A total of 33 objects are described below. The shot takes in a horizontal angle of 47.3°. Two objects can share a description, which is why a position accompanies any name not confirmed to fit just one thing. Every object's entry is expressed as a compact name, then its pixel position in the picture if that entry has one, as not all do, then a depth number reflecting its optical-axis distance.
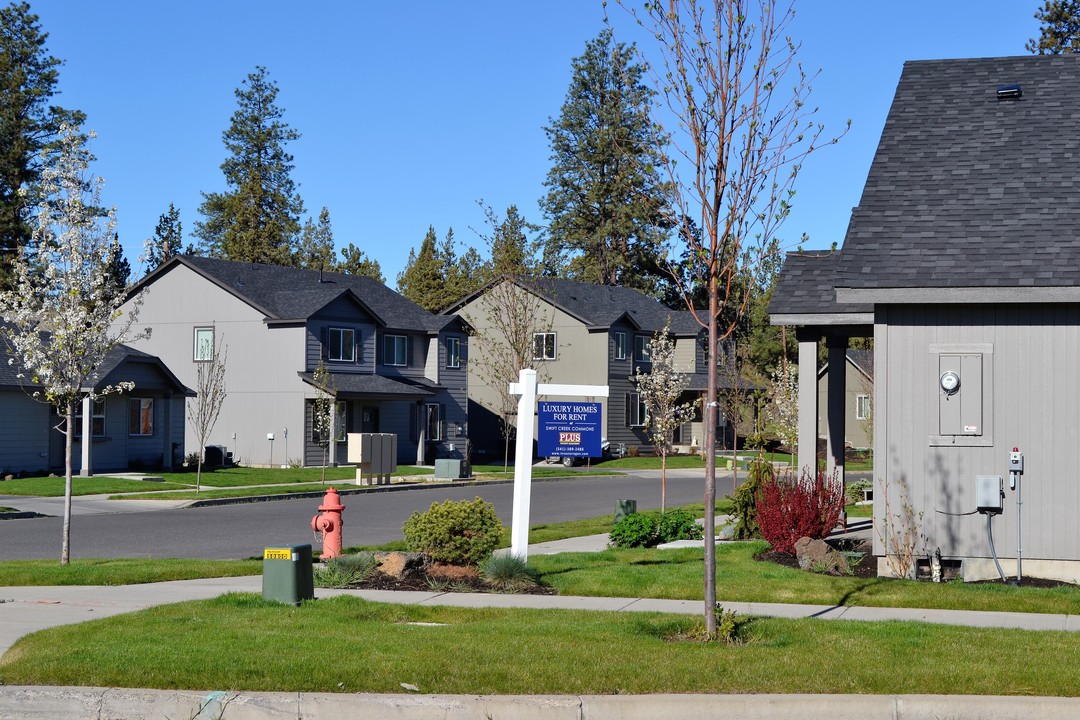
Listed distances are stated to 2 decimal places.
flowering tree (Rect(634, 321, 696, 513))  28.91
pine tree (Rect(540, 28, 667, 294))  82.06
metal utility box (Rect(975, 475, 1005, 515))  13.91
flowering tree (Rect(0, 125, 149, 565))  16.39
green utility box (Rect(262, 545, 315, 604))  11.85
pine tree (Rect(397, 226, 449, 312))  83.06
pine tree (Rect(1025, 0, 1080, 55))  53.88
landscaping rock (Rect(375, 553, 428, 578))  14.12
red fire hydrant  15.34
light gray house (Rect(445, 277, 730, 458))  57.25
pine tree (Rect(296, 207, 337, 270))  83.06
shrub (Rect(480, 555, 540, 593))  13.54
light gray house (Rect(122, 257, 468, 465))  45.38
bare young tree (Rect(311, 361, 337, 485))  41.75
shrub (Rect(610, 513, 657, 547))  18.02
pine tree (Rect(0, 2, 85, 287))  63.62
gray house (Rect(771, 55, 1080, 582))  14.12
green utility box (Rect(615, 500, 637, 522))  21.58
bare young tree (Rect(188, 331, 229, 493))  44.05
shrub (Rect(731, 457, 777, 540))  18.17
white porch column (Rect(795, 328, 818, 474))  17.34
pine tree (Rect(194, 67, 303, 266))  81.50
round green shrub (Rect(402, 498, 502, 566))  14.39
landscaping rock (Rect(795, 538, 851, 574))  14.53
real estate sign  15.15
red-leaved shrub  15.80
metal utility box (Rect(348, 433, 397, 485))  36.50
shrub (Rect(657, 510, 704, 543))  18.52
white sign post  14.23
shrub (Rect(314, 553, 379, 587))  13.66
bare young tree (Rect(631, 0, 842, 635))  10.02
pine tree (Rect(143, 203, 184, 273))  84.12
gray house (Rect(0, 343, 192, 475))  36.88
